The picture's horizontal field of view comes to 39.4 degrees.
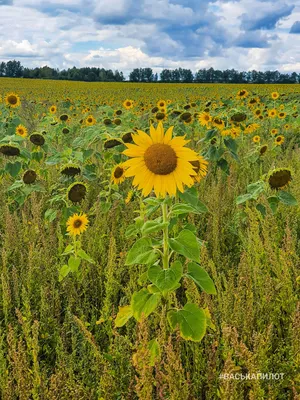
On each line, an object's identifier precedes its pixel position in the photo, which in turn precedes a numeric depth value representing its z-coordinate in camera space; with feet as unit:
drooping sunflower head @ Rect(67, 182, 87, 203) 9.44
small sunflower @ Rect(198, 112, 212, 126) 16.70
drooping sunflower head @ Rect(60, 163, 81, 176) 10.26
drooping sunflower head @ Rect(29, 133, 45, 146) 12.69
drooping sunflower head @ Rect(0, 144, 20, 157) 10.97
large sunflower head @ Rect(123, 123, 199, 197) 5.06
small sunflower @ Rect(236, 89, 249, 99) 22.50
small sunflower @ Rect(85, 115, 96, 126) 20.98
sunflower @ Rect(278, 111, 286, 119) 24.58
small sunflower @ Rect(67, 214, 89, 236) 8.53
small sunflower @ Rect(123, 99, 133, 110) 25.99
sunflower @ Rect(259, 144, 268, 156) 14.90
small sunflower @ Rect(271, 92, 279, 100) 28.74
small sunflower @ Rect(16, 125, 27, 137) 16.24
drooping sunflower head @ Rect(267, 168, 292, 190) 8.77
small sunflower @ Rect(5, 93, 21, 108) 19.86
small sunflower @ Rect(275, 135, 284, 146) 19.44
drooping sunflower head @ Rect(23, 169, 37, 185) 11.02
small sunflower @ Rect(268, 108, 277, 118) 24.67
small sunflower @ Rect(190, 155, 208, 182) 6.14
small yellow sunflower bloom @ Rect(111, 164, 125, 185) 10.43
